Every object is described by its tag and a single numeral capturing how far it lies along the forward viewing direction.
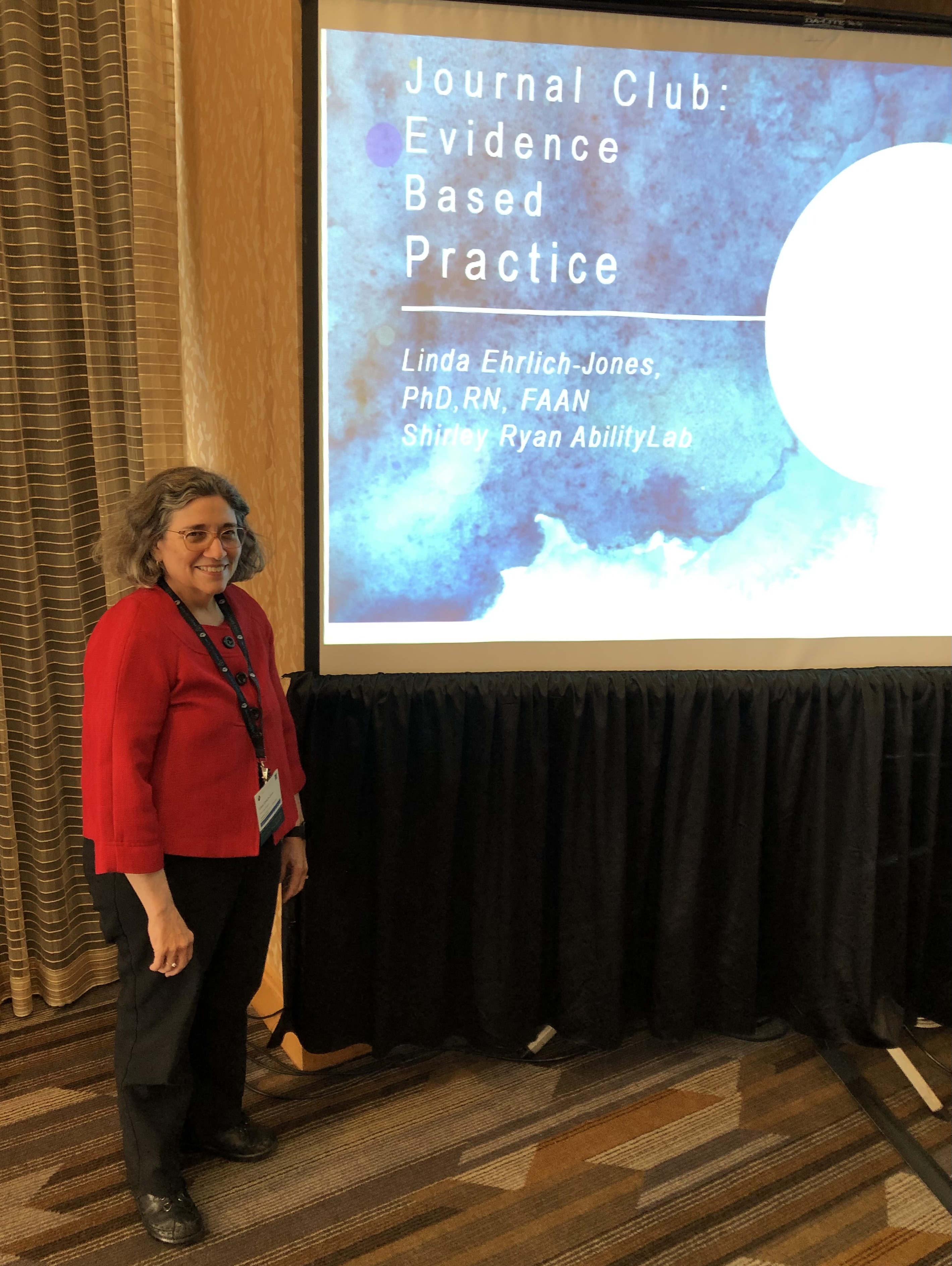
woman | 1.53
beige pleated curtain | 1.95
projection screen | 1.87
